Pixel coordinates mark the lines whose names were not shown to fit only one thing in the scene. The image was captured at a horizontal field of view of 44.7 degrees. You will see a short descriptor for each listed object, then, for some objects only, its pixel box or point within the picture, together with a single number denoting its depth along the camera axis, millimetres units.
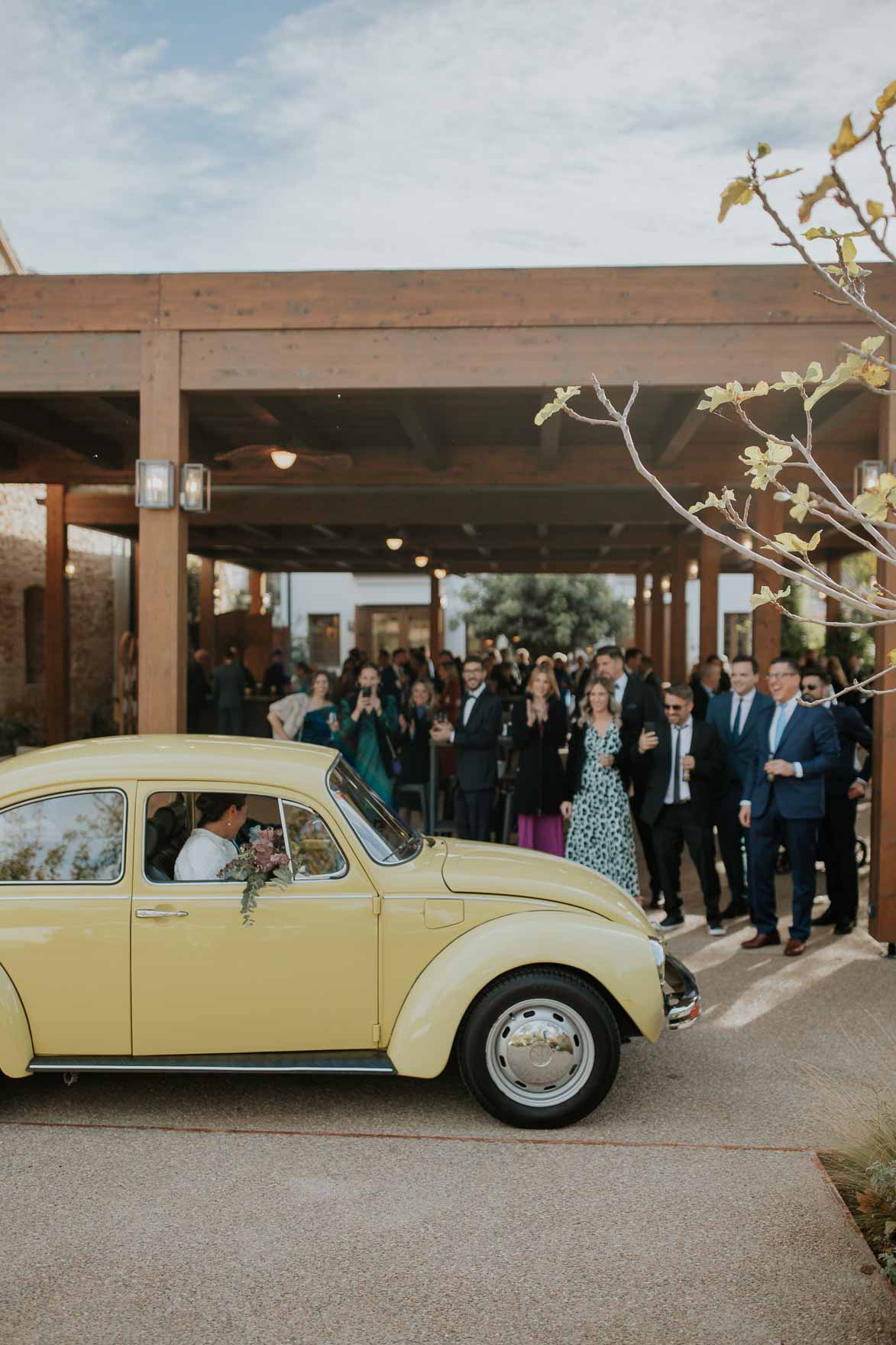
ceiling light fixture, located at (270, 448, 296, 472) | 10391
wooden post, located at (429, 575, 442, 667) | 24125
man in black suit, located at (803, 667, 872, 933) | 7285
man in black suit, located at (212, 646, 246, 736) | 14719
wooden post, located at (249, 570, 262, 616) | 27375
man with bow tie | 8211
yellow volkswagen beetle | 4176
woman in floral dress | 7117
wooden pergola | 7191
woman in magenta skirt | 7660
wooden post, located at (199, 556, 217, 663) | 22172
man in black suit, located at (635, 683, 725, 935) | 7223
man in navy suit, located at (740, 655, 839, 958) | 6648
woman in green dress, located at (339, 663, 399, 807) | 8609
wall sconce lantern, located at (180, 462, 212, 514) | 7473
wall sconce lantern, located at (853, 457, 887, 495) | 7423
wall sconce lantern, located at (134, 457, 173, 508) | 7383
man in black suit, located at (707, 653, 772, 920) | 7605
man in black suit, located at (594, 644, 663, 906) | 7691
